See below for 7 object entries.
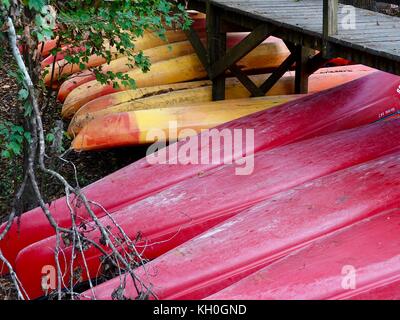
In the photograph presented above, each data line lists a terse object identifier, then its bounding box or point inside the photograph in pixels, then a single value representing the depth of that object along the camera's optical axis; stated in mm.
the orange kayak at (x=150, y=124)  6109
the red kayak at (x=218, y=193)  4320
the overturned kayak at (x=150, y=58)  7750
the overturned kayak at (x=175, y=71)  7285
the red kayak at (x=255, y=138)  4742
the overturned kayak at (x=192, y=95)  6641
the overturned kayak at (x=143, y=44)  8172
